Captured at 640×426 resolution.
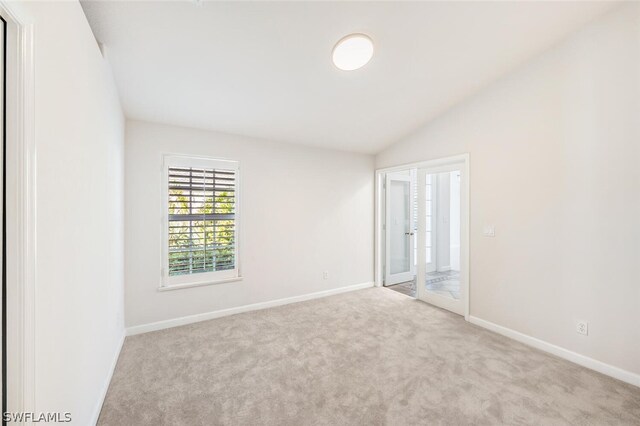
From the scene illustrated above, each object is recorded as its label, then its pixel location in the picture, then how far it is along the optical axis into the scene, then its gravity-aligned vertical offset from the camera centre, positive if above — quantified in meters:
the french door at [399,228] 4.82 -0.27
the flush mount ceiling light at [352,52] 2.25 +1.39
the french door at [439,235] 3.80 -0.33
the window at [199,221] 3.18 -0.07
